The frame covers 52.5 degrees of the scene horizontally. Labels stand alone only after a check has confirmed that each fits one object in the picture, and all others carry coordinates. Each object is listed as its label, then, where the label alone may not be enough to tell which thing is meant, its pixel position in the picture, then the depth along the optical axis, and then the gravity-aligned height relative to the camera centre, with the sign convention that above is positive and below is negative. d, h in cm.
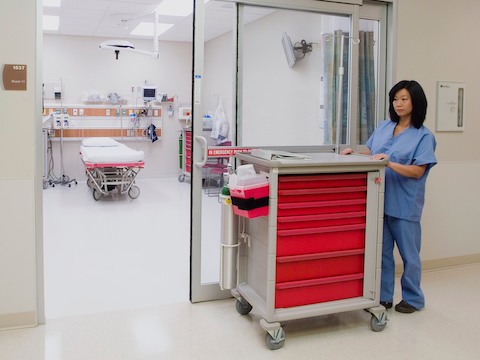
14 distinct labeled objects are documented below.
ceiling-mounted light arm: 730 +137
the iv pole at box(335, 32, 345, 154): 358 +32
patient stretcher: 690 -44
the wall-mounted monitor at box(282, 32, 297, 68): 346 +64
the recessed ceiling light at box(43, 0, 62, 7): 635 +175
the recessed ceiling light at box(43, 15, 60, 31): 737 +180
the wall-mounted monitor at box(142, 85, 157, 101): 901 +83
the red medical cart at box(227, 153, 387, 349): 269 -59
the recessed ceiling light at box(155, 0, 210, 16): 643 +180
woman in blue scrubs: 299 -24
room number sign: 273 +33
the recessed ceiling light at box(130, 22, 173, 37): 799 +185
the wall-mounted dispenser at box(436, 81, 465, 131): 393 +29
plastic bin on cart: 263 -30
